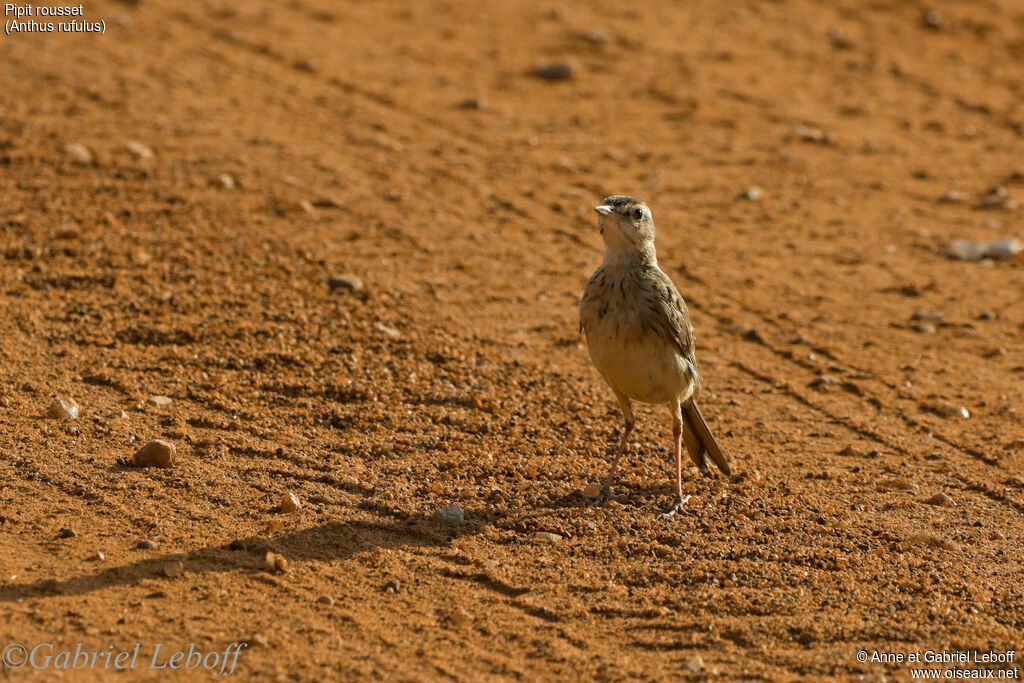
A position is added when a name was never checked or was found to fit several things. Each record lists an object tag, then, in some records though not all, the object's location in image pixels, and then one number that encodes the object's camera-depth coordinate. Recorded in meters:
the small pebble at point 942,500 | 13.49
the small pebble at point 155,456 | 12.91
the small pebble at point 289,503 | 12.36
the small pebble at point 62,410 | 13.76
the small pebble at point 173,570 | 10.96
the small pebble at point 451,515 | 12.62
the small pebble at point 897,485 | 13.88
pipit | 13.07
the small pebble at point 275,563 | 11.25
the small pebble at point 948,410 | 15.90
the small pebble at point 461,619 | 10.77
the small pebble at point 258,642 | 10.09
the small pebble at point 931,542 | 12.52
